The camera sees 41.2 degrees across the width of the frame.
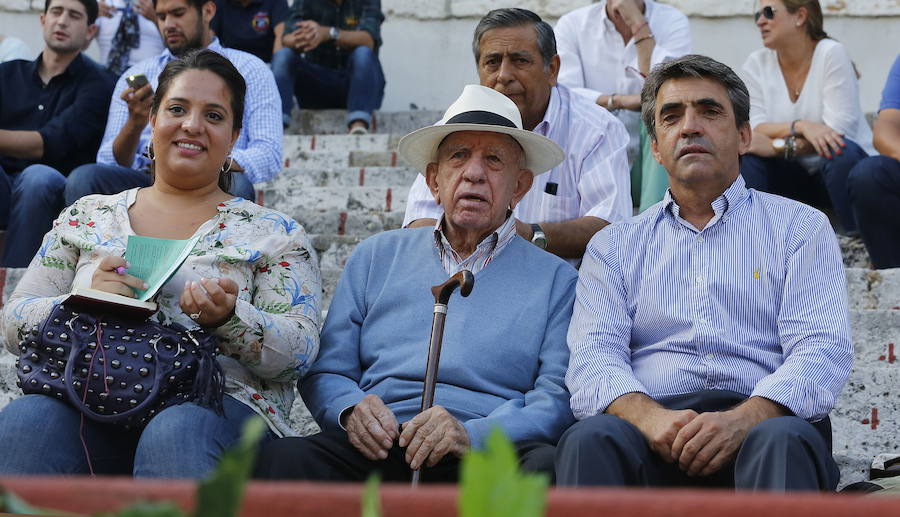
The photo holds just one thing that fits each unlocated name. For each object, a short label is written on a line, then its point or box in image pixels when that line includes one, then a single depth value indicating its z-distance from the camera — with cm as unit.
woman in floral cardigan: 228
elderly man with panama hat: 240
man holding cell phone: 390
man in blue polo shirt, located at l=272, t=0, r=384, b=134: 564
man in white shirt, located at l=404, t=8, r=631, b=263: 335
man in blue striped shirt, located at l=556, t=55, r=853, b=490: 220
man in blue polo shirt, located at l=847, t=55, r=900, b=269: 386
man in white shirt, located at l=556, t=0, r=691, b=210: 473
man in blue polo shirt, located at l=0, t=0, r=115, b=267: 425
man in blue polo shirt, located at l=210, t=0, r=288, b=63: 607
